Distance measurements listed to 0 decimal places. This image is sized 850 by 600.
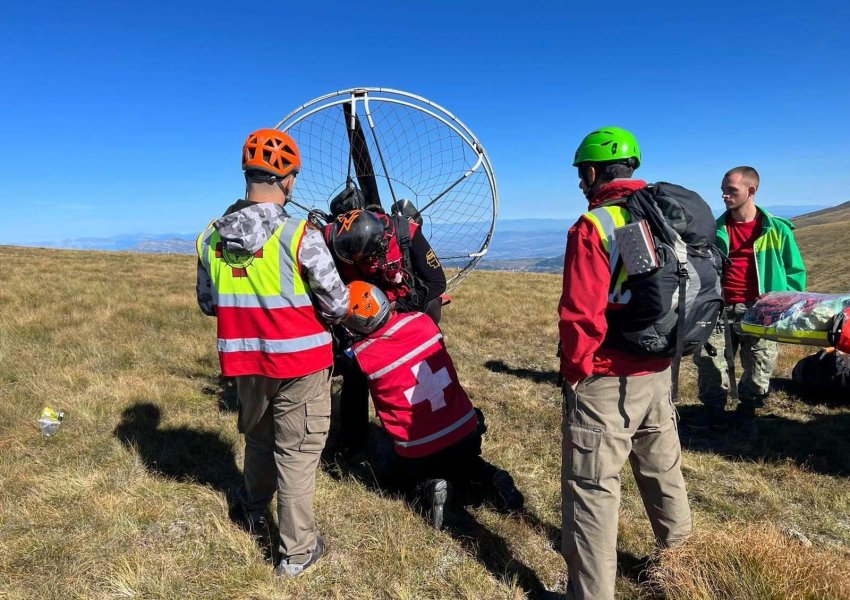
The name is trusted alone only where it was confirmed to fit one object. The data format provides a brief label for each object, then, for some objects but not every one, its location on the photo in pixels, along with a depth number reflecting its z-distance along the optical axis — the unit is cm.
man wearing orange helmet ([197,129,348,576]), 303
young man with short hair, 524
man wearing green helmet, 256
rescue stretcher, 369
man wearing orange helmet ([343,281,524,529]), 393
